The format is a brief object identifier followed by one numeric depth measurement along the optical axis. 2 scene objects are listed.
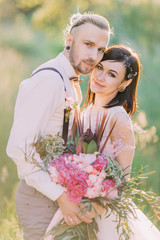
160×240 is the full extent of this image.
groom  2.38
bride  2.70
